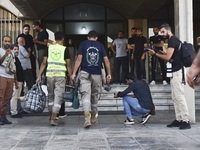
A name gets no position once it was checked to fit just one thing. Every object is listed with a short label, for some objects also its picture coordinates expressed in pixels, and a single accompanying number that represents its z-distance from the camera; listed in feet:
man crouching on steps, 25.11
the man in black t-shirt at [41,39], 34.58
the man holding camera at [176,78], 22.99
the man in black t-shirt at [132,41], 40.15
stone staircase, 34.83
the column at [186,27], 26.13
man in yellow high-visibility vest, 25.26
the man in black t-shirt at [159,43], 39.34
